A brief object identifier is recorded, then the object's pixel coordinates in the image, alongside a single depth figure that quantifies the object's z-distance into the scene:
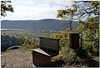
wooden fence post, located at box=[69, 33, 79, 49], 4.19
